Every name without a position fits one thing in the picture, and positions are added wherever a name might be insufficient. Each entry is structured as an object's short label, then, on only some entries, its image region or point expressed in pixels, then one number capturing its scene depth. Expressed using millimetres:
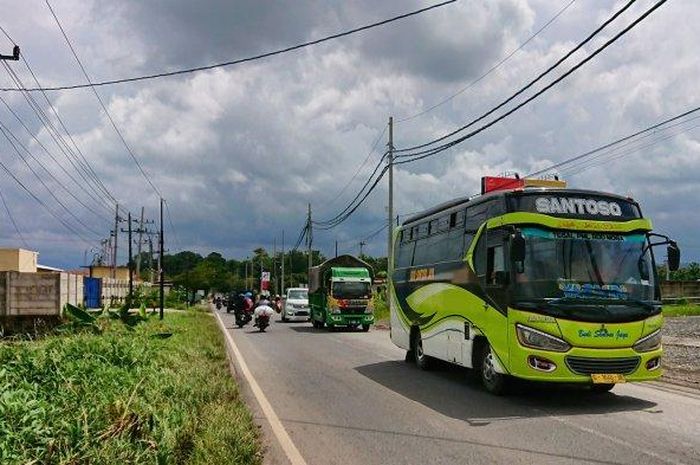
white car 40188
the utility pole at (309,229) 67906
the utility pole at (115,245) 78000
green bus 9648
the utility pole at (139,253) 85688
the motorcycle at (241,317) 34156
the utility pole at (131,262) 50844
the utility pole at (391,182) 35375
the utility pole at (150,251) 91625
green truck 30406
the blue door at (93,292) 45375
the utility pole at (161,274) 32762
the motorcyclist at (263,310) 29562
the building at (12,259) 53594
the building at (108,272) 90538
